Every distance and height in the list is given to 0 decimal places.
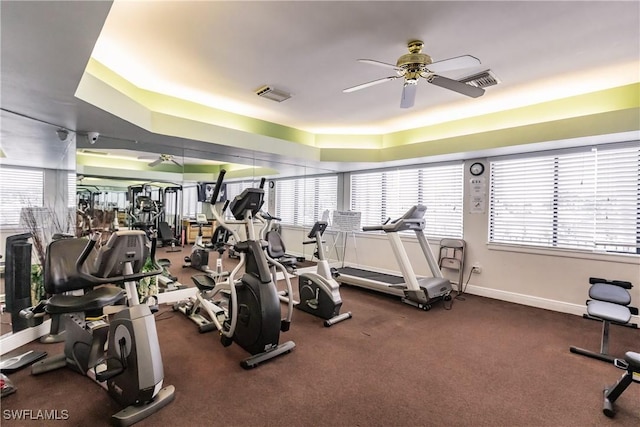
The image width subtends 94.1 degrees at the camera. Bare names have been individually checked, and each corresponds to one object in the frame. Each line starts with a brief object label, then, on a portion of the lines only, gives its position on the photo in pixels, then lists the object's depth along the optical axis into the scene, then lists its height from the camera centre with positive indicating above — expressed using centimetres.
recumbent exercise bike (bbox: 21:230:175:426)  189 -90
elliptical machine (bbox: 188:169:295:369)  264 -81
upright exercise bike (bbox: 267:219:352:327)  363 -104
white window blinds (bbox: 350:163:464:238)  541 +35
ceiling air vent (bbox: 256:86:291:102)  351 +143
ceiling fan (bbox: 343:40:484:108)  226 +115
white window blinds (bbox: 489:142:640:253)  379 +22
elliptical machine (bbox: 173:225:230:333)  325 -119
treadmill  420 -101
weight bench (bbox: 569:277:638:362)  271 -89
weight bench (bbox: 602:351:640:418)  201 -117
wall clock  498 +75
